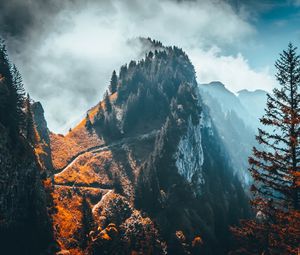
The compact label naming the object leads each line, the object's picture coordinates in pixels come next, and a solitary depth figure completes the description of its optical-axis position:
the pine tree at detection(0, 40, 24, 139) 69.46
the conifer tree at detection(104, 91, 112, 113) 166.05
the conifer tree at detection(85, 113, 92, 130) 152.38
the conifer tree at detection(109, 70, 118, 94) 196.62
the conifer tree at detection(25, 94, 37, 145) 97.31
